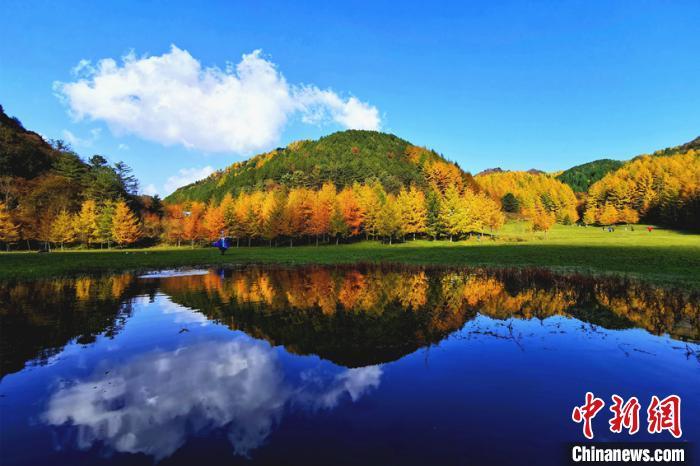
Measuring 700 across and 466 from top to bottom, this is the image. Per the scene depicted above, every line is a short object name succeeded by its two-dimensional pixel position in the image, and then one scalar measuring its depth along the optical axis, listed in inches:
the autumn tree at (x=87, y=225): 3038.4
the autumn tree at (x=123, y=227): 3068.4
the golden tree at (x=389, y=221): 2977.4
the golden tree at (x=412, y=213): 3090.6
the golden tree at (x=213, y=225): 3390.7
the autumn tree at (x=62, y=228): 2886.3
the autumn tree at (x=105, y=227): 3068.4
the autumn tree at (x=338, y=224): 3068.4
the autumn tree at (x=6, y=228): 2578.7
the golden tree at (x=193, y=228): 3511.3
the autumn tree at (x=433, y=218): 3181.6
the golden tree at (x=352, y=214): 3225.9
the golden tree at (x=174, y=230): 3587.6
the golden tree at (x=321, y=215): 3129.9
